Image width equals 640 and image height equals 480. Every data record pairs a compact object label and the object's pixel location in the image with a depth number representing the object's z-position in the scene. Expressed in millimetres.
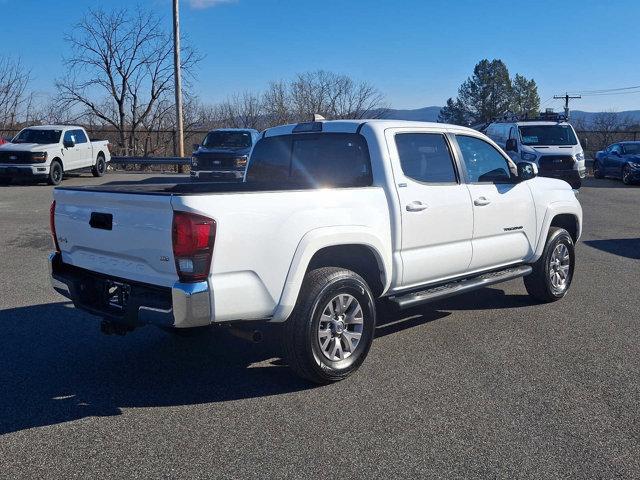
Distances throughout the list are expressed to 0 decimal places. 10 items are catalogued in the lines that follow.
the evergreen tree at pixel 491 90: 62219
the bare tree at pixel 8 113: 34250
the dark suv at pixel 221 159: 18328
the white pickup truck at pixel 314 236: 4051
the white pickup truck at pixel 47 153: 19281
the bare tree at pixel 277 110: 37281
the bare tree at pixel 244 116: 38500
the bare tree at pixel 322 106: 36375
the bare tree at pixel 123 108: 33938
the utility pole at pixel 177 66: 23922
